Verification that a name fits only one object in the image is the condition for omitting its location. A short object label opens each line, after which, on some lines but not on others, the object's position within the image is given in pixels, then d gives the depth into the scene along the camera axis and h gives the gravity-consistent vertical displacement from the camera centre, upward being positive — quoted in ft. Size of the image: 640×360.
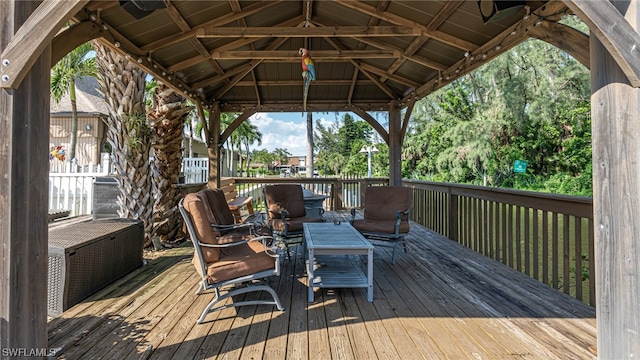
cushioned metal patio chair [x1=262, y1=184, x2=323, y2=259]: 16.78 -1.19
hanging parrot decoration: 13.83 +4.86
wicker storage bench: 9.14 -2.40
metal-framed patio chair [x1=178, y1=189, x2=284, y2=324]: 8.63 -2.20
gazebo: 5.42 +4.36
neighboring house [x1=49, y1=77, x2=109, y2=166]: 44.73 +7.19
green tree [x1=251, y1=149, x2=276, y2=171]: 162.50 +11.96
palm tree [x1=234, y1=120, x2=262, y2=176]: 105.51 +17.03
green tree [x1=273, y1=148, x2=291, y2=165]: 170.44 +13.83
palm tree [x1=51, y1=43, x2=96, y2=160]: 39.09 +13.05
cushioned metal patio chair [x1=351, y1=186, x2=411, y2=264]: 14.46 -1.67
